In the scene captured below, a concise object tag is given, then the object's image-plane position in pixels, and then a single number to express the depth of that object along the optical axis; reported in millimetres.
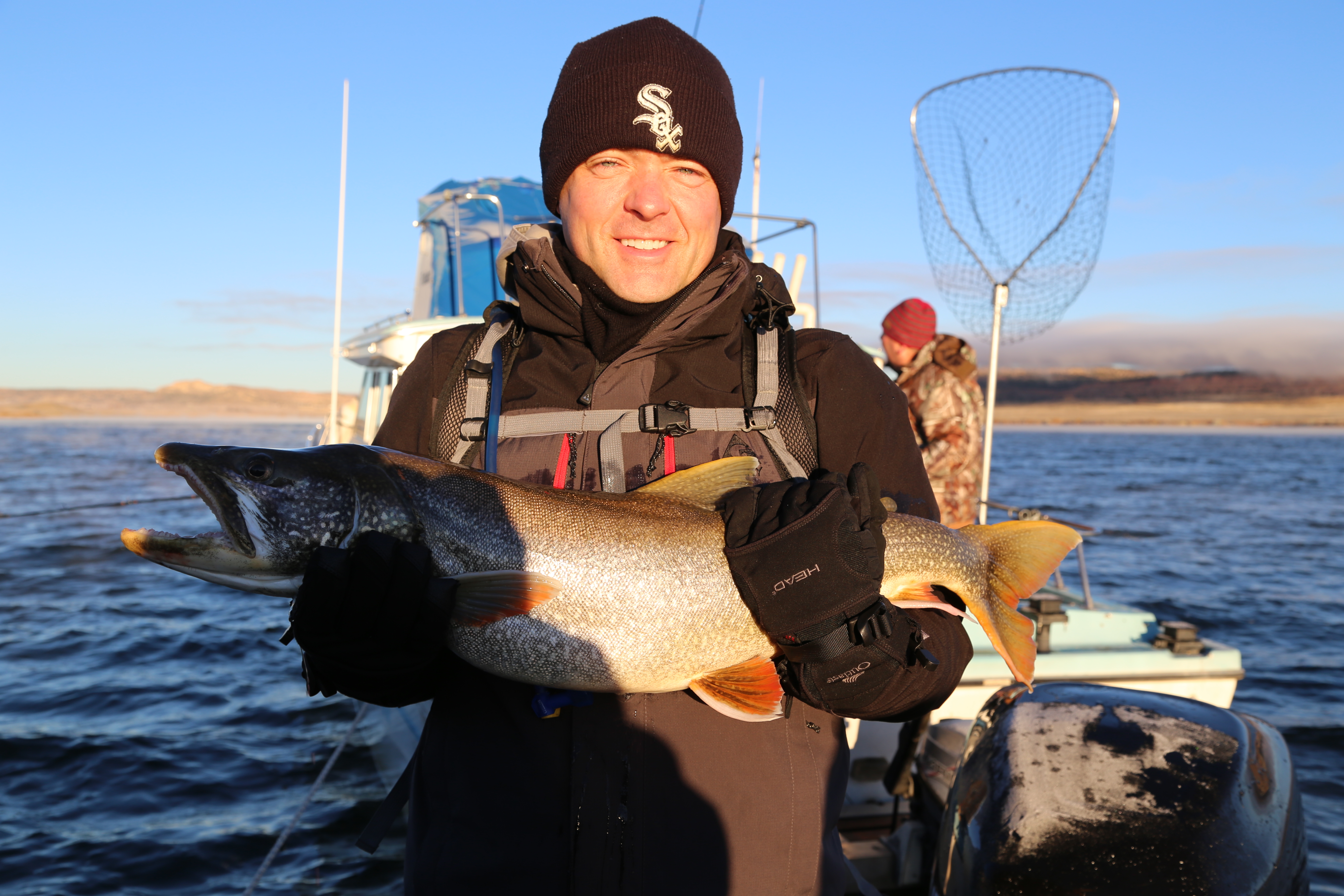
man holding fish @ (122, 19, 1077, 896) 2111
